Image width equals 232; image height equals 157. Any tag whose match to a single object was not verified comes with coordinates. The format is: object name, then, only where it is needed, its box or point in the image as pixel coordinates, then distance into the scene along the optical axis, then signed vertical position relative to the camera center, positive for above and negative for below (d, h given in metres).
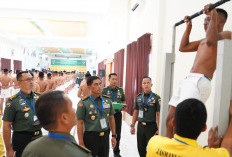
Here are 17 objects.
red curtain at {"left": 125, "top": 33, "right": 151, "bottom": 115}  4.48 +0.12
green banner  30.27 +1.03
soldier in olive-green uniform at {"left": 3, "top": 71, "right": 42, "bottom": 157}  2.17 -0.62
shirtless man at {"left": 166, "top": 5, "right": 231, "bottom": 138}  1.43 +0.01
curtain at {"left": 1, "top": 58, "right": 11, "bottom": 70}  14.06 +0.33
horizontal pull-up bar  1.24 +0.43
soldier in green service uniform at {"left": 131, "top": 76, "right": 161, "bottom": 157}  3.15 -0.74
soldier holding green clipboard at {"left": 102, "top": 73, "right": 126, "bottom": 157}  3.96 -0.48
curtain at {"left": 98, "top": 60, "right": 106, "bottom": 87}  11.63 -0.15
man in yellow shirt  0.99 -0.32
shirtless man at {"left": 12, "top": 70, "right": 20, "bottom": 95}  7.94 -0.78
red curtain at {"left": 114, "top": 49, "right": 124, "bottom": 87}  7.26 +0.22
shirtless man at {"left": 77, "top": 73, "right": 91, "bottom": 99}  4.90 -0.54
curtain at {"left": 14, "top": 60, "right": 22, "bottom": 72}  16.80 +0.25
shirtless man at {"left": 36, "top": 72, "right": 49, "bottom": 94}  5.59 -0.45
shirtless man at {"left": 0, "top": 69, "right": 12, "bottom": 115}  7.41 -0.66
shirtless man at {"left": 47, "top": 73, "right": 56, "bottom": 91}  6.95 -0.51
